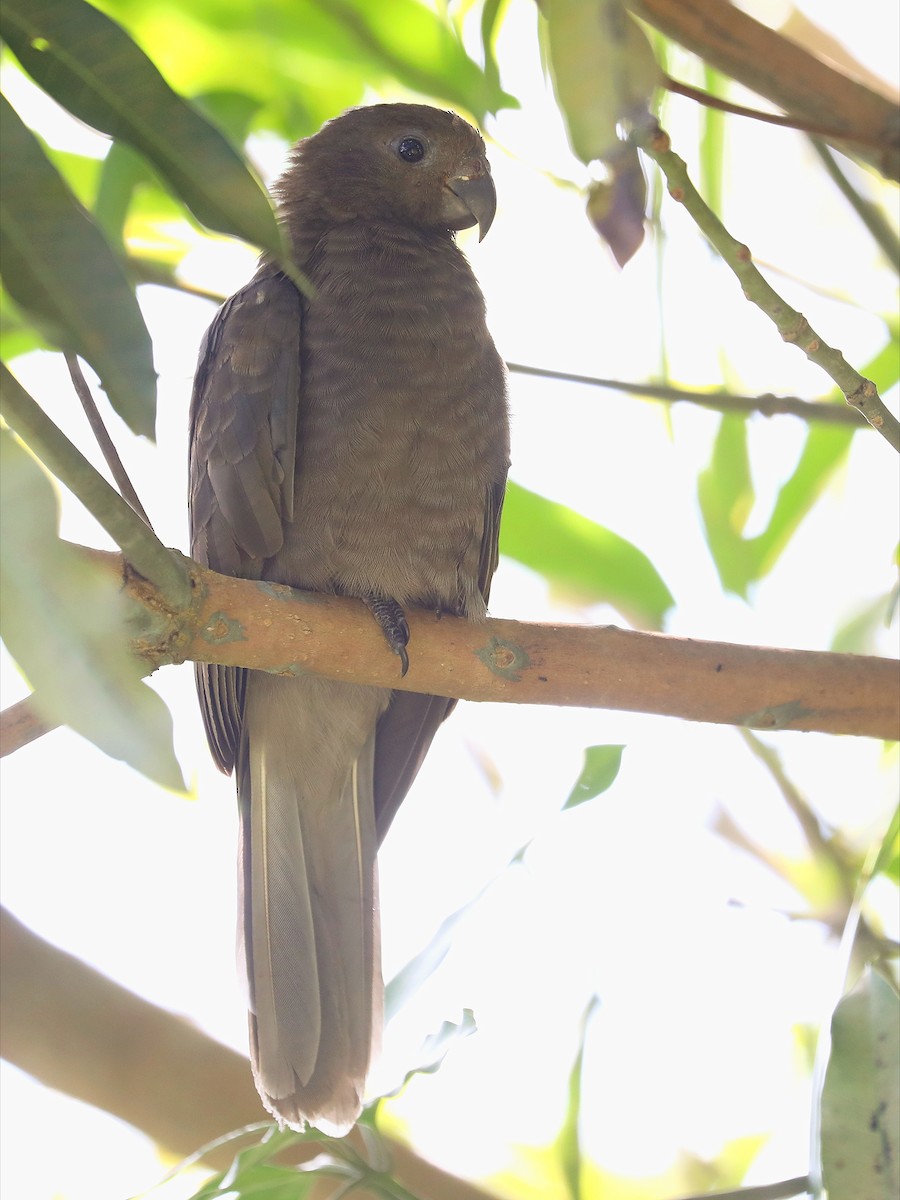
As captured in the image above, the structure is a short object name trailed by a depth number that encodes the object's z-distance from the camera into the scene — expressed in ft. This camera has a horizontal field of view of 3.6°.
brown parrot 13.05
